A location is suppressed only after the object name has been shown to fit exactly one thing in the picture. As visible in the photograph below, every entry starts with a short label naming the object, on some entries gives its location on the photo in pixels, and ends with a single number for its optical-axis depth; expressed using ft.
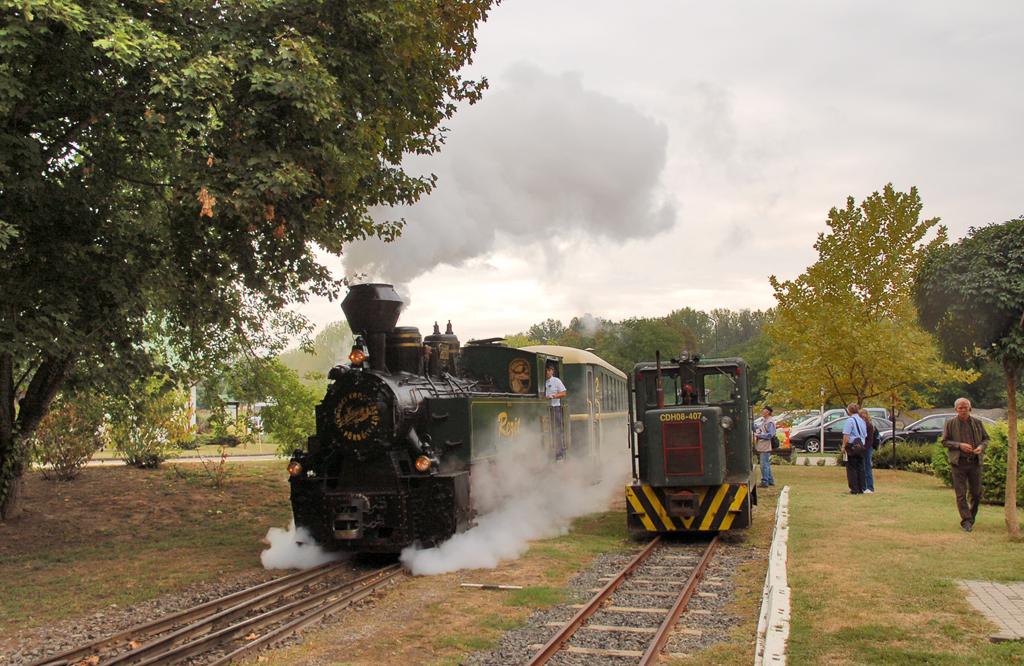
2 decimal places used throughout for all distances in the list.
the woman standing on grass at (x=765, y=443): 48.70
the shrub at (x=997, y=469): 36.91
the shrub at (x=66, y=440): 44.70
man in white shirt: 40.45
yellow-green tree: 55.72
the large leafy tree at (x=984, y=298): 25.71
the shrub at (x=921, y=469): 56.13
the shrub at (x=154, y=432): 48.16
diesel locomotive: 30.48
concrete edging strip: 15.89
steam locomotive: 27.99
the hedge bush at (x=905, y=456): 58.34
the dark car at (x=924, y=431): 79.41
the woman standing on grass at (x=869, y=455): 44.04
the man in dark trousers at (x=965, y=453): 29.50
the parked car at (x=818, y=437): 89.66
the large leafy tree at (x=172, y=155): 24.73
